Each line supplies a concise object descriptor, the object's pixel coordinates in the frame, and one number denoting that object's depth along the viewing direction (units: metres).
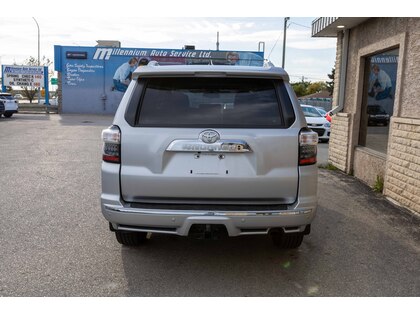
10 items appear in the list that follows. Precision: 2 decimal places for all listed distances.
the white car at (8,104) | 24.45
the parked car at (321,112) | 16.44
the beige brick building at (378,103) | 6.29
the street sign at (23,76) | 31.39
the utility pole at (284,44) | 34.81
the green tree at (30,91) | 46.29
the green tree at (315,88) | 88.69
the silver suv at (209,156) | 3.43
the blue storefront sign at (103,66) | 30.89
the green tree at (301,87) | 80.26
